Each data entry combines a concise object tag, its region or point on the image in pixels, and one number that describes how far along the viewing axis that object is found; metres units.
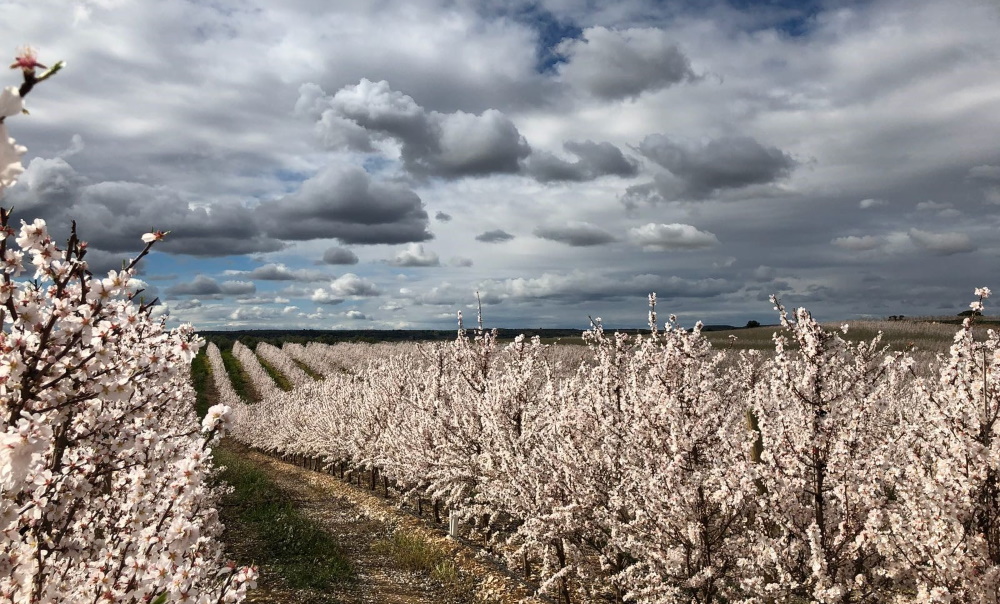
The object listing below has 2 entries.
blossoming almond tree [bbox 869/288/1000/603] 5.85
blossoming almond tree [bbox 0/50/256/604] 3.59
